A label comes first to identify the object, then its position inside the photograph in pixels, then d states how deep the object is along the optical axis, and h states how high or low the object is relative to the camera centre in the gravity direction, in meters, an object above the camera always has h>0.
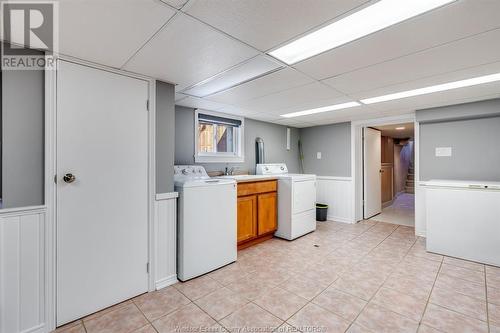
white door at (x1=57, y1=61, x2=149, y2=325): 1.76 -0.18
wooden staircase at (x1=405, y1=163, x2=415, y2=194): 8.45 -0.55
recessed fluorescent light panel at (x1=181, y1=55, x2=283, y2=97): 1.90 +0.90
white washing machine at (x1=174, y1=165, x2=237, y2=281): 2.36 -0.65
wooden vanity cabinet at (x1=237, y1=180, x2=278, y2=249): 3.13 -0.66
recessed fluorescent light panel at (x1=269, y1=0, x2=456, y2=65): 1.23 +0.89
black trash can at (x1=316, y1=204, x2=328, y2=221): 4.71 -0.95
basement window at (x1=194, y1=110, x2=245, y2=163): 3.52 +0.52
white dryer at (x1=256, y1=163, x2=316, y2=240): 3.54 -0.62
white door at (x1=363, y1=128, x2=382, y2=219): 4.83 -0.12
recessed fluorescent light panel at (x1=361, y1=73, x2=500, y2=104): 2.25 +0.89
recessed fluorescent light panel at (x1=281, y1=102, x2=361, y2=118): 3.27 +0.92
